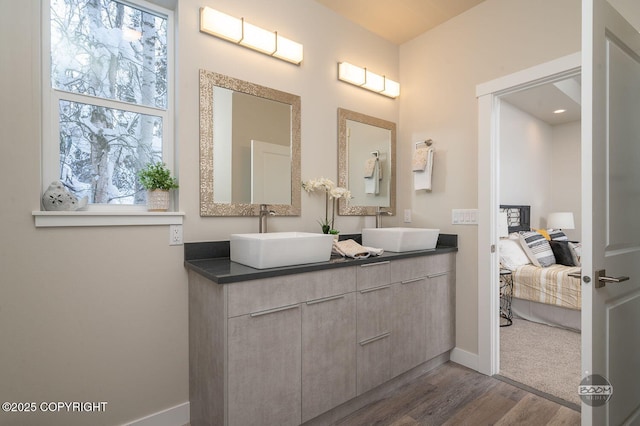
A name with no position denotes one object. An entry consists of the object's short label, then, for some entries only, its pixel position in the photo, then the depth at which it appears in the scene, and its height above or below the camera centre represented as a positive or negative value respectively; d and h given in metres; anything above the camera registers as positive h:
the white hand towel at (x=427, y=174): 2.71 +0.32
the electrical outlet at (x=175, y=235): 1.80 -0.12
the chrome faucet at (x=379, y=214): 2.75 -0.01
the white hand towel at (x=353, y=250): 1.98 -0.24
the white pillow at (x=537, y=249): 3.67 -0.42
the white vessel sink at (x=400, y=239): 2.27 -0.19
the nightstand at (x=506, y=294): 3.53 -0.89
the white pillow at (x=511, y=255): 3.64 -0.48
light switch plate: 2.46 -0.03
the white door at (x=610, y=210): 1.27 +0.01
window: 1.61 +0.62
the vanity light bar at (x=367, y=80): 2.57 +1.11
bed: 3.15 -0.74
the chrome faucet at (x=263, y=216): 2.07 -0.02
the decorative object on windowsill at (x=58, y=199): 1.50 +0.07
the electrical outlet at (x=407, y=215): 2.93 -0.02
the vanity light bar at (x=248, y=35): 1.90 +1.12
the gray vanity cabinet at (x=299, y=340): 1.46 -0.67
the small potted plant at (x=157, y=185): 1.75 +0.15
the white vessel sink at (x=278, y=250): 1.57 -0.19
